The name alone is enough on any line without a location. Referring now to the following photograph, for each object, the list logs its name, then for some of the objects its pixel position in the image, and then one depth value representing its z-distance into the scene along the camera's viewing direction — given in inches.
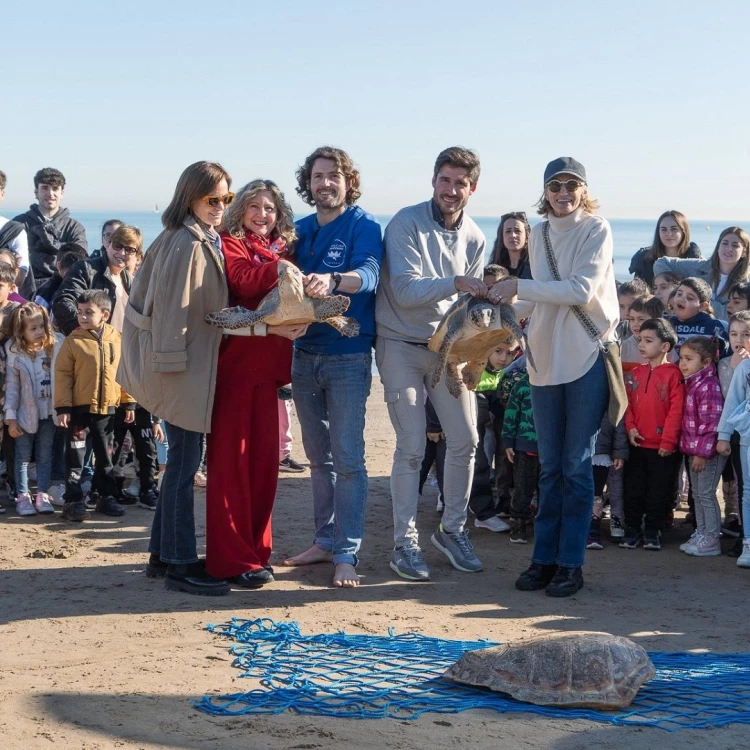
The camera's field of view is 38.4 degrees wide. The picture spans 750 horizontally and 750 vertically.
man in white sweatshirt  225.6
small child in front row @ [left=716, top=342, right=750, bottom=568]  257.0
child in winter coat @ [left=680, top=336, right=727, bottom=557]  264.8
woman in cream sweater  221.1
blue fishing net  161.2
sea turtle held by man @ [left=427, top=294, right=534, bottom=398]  218.1
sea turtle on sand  163.5
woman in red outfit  219.1
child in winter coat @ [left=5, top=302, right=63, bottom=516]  285.4
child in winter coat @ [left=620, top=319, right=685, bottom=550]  269.6
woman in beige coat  211.0
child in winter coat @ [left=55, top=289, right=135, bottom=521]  279.9
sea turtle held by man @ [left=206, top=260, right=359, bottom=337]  205.6
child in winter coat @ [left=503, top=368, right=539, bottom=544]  272.5
